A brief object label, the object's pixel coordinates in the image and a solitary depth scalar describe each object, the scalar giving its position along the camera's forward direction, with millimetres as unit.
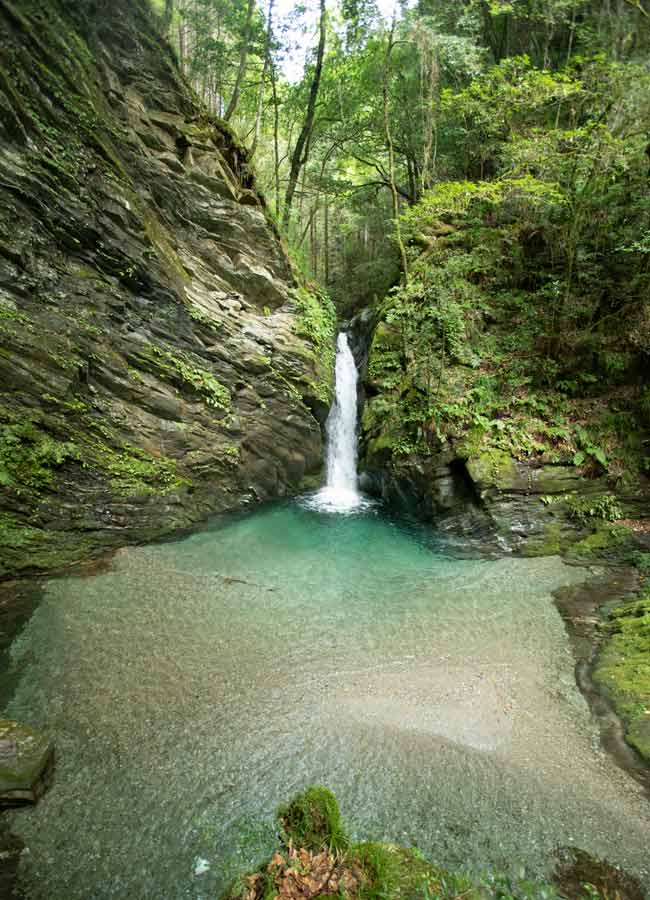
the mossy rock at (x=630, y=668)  4113
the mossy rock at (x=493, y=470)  9305
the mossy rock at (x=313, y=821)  2388
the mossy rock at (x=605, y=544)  8250
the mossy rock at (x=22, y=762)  3035
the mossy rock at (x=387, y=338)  12578
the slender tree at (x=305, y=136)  13977
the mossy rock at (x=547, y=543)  8585
